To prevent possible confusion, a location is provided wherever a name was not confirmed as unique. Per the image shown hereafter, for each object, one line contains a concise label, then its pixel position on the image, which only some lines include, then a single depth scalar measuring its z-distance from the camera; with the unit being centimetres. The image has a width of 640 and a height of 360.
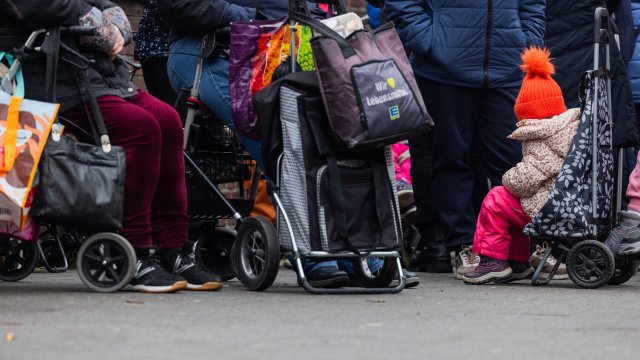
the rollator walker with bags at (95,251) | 1027
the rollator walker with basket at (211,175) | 1213
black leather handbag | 997
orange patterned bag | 971
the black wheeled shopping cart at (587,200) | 1215
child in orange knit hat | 1248
